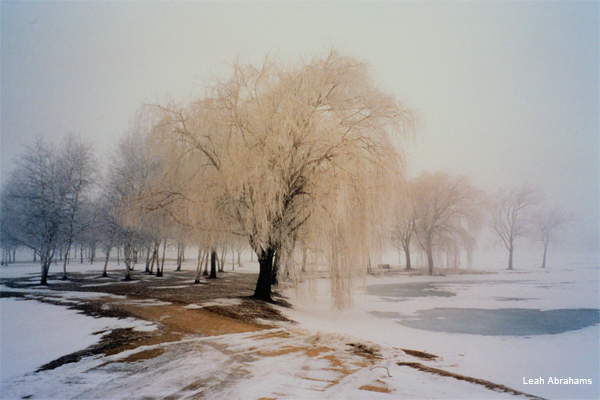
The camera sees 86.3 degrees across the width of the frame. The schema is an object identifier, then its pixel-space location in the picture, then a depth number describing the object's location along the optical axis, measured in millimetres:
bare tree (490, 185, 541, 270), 35125
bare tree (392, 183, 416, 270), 28562
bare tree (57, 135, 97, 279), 16734
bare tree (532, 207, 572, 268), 36625
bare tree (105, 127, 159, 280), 17594
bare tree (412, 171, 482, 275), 27891
